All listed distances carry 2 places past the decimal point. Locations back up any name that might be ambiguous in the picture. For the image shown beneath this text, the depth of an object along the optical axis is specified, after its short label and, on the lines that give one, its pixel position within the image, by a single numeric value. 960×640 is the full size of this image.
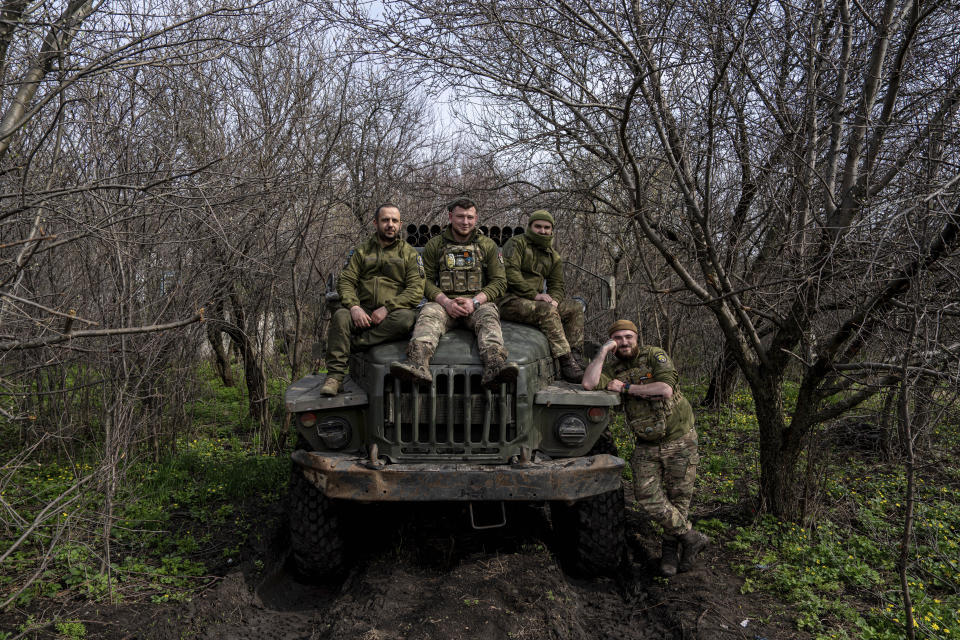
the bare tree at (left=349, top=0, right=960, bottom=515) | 4.16
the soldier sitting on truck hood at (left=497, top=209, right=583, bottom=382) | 5.36
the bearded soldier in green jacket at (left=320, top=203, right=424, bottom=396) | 4.93
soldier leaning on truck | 4.68
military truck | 4.05
